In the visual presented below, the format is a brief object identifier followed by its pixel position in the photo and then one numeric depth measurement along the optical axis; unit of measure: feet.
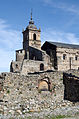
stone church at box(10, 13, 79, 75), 151.74
